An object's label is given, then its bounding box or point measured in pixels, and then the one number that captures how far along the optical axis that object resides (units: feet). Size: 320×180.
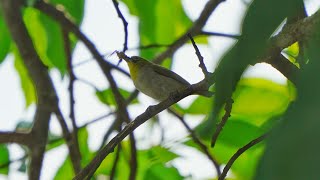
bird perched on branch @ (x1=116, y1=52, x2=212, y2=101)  13.30
